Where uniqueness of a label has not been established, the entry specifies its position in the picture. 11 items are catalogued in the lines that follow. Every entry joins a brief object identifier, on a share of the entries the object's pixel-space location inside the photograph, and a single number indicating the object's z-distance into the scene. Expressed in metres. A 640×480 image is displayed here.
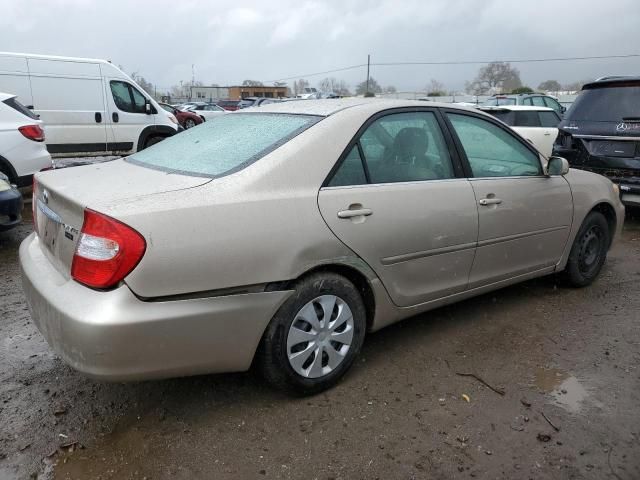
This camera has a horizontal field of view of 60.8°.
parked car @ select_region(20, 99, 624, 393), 2.27
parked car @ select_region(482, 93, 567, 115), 17.02
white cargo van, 9.56
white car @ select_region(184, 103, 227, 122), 25.66
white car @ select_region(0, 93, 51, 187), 6.54
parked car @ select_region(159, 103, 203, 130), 20.00
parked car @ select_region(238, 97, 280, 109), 32.69
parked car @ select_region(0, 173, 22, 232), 5.19
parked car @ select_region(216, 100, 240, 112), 35.59
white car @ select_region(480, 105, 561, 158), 9.95
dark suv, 6.14
